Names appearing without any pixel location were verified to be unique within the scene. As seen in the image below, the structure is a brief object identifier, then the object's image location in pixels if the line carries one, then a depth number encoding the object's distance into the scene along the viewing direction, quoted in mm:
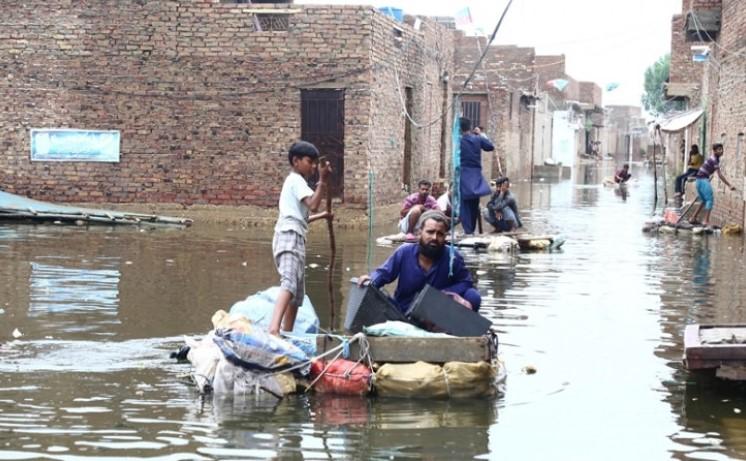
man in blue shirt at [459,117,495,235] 17469
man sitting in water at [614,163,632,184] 39275
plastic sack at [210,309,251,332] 8281
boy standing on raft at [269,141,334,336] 8815
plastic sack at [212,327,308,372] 7867
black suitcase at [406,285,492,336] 8273
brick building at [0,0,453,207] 22156
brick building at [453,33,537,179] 43375
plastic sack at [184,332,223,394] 7898
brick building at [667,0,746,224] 22188
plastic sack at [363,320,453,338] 8172
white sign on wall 22672
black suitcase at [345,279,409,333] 8445
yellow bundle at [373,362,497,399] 7828
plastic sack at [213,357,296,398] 7832
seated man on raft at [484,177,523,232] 19156
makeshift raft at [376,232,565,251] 17375
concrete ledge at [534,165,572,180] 52491
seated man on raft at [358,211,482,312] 8594
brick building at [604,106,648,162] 98125
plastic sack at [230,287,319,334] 9156
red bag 7887
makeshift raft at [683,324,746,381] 7859
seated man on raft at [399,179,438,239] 16453
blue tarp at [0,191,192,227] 20266
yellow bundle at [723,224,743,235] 20891
